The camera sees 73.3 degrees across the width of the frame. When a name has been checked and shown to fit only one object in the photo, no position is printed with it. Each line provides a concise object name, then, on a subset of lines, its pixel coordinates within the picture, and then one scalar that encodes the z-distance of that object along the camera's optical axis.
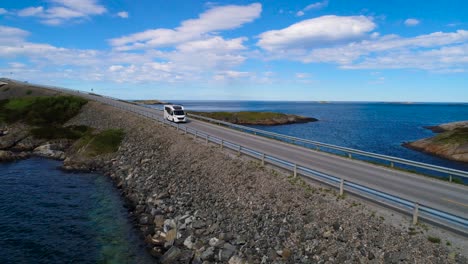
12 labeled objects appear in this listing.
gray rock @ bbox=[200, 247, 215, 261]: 15.70
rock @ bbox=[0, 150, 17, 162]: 38.78
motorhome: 47.58
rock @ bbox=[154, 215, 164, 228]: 20.30
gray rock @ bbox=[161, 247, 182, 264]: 16.47
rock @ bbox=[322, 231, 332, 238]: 14.40
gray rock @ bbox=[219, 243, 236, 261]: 15.26
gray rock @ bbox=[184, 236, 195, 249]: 17.18
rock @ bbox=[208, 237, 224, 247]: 16.25
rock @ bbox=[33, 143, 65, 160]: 42.35
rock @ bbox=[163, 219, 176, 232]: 19.27
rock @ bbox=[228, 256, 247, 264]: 14.62
